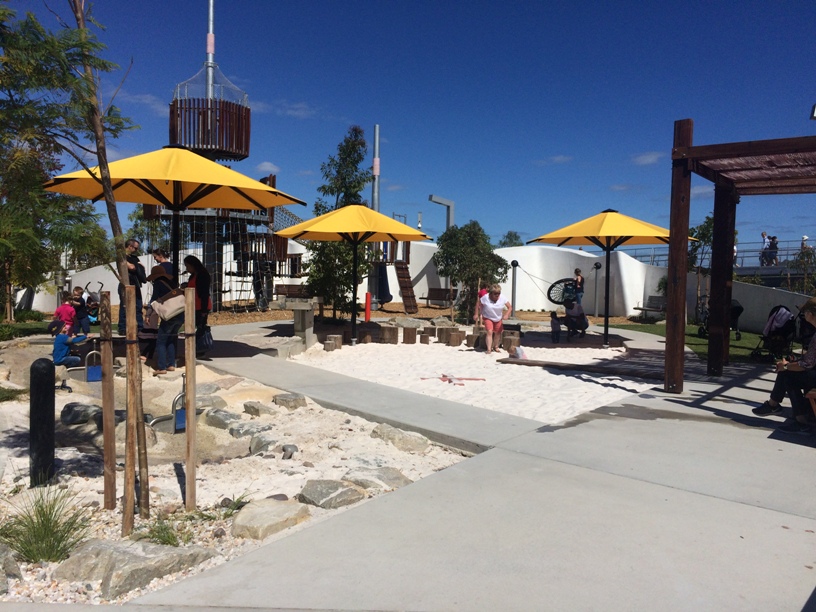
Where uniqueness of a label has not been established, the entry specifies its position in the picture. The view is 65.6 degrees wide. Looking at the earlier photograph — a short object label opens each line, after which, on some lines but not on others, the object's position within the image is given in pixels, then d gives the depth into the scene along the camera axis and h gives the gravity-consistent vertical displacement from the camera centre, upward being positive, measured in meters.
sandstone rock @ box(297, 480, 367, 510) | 4.30 -1.47
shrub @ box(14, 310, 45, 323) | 17.83 -1.19
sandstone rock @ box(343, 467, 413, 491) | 4.75 -1.50
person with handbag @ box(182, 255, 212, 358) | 8.66 -0.10
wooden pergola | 7.67 +1.53
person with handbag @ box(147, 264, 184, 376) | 8.20 -0.68
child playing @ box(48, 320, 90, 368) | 7.89 -0.92
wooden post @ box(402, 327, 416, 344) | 12.95 -1.07
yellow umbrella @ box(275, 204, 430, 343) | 11.62 +1.01
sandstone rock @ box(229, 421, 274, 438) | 6.20 -1.48
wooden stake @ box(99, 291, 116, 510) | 3.94 -0.85
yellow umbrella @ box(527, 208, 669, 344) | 12.11 +1.09
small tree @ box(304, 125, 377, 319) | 15.77 +0.29
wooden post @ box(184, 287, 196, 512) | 3.99 -0.75
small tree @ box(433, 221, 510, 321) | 19.97 +0.87
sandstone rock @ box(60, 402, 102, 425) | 6.14 -1.35
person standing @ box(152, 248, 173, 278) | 8.62 +0.26
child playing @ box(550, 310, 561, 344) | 13.61 -0.90
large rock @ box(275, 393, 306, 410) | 7.08 -1.36
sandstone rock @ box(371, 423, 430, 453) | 5.75 -1.45
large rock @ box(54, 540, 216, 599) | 3.13 -1.47
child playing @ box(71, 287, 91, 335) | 11.55 -0.75
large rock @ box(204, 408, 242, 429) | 6.47 -1.45
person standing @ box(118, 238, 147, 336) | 8.61 +0.15
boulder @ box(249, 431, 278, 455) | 5.68 -1.48
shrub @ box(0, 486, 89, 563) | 3.47 -1.48
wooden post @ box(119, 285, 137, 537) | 3.70 -0.85
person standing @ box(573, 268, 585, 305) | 14.04 +0.02
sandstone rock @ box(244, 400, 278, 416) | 6.84 -1.41
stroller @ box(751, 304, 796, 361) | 10.28 -0.64
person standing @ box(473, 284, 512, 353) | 11.76 -0.53
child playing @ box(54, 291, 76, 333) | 8.80 -0.53
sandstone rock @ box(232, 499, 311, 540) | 3.82 -1.48
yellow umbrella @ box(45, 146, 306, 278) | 8.35 +1.35
